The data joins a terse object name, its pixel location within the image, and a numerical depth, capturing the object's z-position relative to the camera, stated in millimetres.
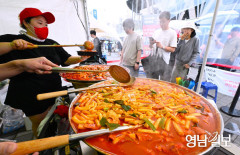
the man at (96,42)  8598
